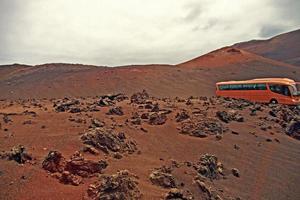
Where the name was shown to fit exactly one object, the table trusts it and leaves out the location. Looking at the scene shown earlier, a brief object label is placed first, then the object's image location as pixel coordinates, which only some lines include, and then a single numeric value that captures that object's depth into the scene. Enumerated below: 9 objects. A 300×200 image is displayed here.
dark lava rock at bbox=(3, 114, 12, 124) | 15.36
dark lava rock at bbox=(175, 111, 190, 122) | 17.73
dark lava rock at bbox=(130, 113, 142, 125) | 16.33
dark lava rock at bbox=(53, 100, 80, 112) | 18.56
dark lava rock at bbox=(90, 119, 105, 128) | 14.49
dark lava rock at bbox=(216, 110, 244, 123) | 19.77
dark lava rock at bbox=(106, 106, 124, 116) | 18.02
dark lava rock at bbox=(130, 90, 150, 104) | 22.56
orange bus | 31.09
